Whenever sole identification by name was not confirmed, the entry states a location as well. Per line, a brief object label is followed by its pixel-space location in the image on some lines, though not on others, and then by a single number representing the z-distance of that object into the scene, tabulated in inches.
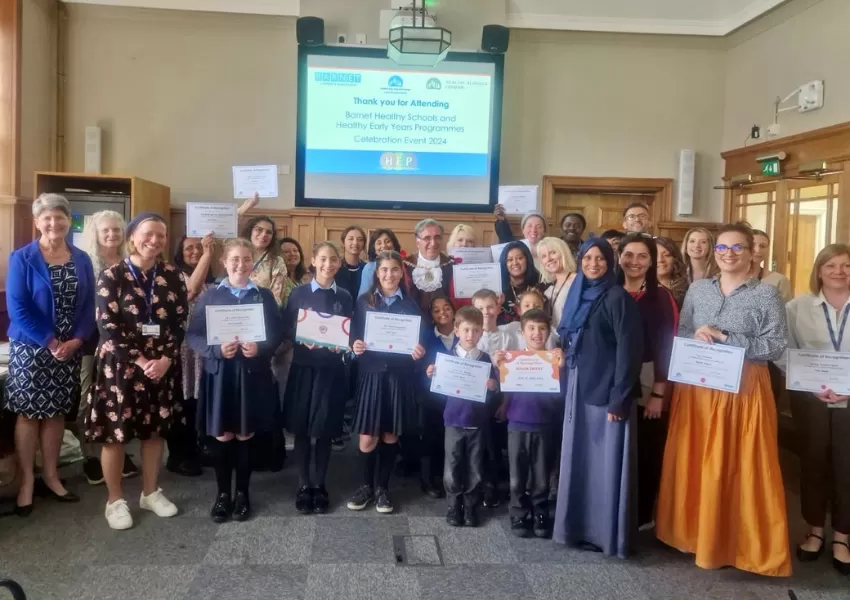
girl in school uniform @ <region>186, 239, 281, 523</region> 120.0
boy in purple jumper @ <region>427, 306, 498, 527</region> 123.1
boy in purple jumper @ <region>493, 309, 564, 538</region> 120.0
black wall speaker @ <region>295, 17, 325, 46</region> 231.1
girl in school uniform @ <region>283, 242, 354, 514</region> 125.6
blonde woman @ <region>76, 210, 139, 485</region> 132.2
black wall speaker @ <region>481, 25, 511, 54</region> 236.1
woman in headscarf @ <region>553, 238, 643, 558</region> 108.2
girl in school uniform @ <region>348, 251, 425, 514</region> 126.5
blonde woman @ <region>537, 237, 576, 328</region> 133.2
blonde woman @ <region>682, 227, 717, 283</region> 136.9
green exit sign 222.1
